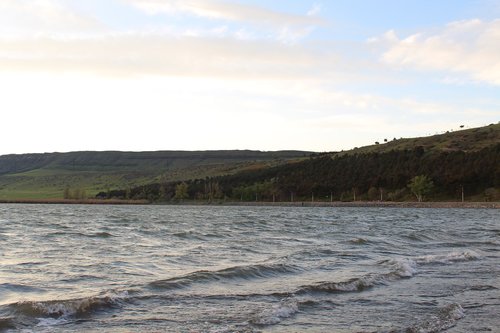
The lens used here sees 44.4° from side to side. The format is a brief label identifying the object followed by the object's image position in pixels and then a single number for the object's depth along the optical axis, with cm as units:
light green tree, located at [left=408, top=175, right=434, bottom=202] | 15050
